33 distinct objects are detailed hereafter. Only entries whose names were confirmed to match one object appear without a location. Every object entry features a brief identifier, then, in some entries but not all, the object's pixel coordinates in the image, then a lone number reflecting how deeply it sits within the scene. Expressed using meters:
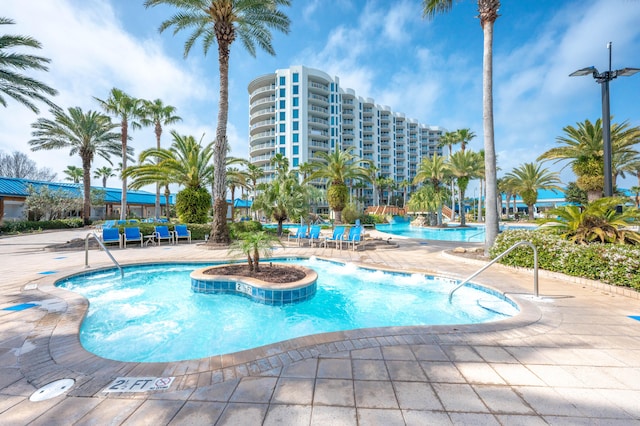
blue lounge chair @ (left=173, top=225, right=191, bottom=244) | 14.85
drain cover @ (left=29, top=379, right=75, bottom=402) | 2.35
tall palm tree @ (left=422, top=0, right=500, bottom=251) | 9.64
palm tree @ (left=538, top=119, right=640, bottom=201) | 14.01
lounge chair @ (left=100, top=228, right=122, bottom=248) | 12.73
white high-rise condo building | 51.78
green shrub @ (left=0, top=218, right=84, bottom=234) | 20.16
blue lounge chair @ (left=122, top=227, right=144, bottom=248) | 13.04
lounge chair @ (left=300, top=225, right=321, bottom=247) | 13.95
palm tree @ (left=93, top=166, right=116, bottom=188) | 54.34
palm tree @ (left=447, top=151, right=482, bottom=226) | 29.73
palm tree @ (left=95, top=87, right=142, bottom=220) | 23.91
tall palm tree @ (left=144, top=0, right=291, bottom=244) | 12.38
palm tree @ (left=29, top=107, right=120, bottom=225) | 24.12
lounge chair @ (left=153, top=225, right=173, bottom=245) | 14.20
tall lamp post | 7.74
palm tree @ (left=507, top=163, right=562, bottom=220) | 36.66
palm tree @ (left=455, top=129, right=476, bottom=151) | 36.88
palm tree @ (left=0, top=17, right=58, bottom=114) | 12.18
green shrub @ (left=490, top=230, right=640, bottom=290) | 5.41
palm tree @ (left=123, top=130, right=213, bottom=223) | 16.48
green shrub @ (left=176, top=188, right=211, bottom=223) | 16.83
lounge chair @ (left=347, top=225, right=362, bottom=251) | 12.90
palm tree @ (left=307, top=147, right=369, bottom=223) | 22.11
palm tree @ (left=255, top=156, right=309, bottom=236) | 16.41
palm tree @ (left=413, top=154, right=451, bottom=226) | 30.56
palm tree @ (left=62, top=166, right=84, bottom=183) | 48.34
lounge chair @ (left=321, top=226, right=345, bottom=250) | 12.92
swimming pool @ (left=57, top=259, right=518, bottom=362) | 4.35
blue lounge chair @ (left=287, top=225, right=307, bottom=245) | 14.57
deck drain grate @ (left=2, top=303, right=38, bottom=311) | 4.52
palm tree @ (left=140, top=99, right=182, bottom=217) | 27.23
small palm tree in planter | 6.87
